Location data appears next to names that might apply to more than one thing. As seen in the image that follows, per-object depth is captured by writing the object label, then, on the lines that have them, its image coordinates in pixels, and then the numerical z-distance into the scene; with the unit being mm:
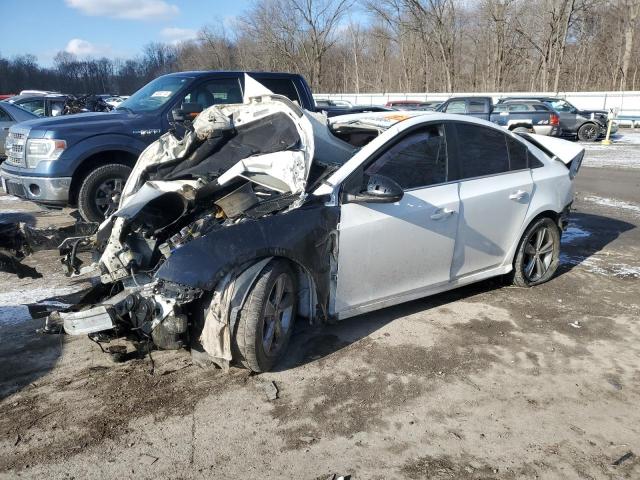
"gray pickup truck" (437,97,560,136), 20828
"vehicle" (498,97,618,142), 22812
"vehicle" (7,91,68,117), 13180
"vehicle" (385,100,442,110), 24003
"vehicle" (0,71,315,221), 6684
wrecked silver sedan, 3283
